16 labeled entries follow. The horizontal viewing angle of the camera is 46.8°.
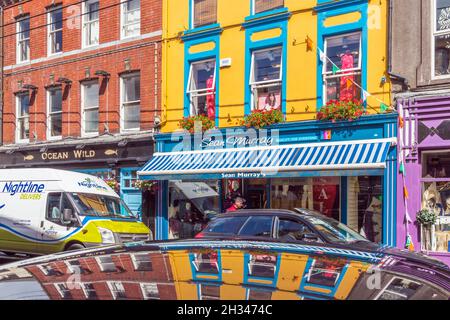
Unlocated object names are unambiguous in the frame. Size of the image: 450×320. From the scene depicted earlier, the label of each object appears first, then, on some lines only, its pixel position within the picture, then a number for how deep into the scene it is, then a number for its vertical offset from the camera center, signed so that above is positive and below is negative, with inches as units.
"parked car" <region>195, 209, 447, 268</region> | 341.4 -43.6
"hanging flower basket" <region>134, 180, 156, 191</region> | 683.4 -27.5
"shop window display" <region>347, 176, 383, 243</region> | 534.0 -43.8
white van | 486.0 -50.4
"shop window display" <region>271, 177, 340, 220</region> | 562.6 -34.4
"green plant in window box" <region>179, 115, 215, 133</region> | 645.9 +51.2
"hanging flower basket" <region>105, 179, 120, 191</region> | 720.3 -29.0
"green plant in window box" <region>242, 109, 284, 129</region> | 589.6 +51.7
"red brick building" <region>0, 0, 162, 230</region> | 711.1 +117.0
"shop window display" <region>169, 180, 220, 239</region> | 655.1 -53.9
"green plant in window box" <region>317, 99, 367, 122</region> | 530.9 +55.0
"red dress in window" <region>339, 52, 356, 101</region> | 553.9 +87.6
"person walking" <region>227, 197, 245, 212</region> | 613.8 -47.4
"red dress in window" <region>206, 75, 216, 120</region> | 653.9 +81.1
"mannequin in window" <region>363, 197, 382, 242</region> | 534.0 -59.1
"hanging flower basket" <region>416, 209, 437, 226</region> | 490.9 -50.5
